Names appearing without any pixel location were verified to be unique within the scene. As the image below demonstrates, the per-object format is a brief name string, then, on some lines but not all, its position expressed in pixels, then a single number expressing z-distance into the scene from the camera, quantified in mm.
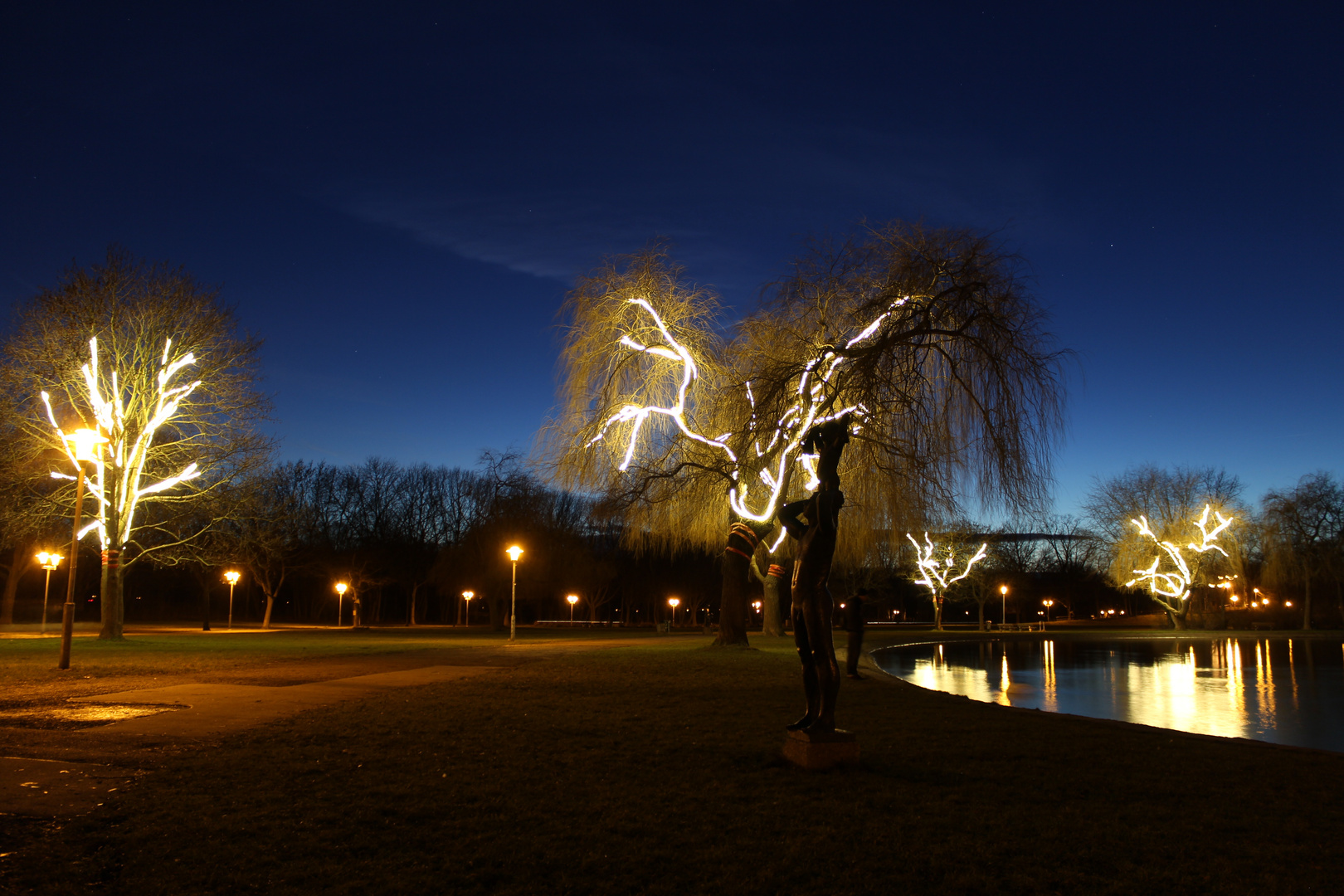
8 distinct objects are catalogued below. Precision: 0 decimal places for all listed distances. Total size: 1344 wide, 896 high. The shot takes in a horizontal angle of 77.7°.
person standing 14703
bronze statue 6762
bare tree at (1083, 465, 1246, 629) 49781
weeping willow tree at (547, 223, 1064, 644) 13969
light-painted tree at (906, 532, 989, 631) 49500
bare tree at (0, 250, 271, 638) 22438
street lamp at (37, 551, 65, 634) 30703
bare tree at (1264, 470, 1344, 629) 49406
